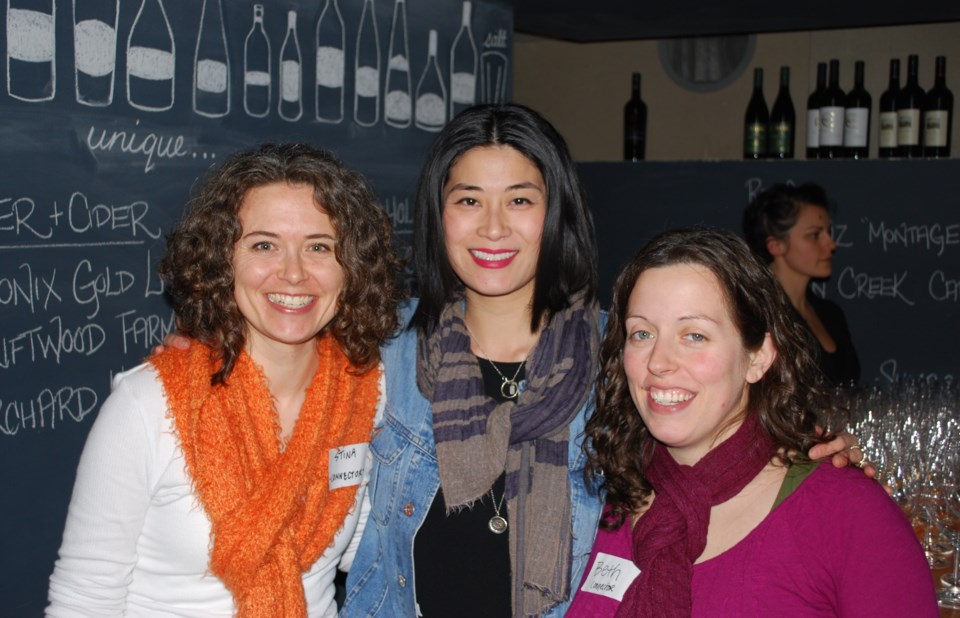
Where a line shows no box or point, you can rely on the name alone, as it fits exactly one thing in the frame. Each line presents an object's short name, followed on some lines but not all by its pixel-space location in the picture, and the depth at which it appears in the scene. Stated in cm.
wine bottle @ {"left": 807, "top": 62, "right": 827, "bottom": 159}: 484
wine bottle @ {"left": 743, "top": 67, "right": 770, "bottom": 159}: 534
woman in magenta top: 143
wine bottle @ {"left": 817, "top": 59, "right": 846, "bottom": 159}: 476
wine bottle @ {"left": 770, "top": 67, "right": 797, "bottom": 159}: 525
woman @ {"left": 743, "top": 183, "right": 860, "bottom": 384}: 409
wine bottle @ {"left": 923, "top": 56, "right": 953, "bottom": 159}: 465
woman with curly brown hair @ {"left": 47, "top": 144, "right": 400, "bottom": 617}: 166
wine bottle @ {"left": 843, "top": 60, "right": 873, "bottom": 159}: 472
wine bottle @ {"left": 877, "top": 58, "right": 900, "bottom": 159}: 477
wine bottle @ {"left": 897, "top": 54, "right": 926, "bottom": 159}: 466
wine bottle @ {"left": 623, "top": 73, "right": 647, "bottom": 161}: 592
